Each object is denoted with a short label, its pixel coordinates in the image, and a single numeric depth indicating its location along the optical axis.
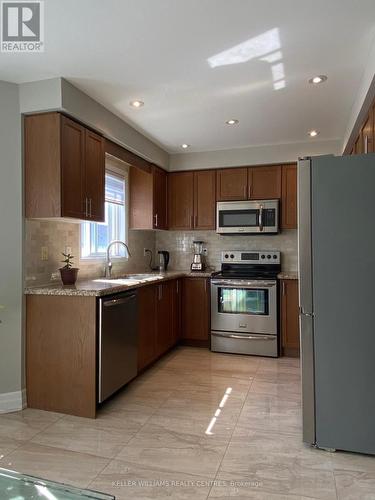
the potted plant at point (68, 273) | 2.96
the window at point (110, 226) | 3.58
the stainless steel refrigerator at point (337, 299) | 2.02
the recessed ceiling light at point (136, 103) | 3.03
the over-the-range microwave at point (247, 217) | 4.35
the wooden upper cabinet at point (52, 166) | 2.63
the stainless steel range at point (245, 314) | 4.02
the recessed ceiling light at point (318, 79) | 2.57
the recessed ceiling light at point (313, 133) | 3.84
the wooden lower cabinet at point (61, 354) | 2.55
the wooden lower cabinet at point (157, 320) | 3.33
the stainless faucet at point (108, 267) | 3.57
